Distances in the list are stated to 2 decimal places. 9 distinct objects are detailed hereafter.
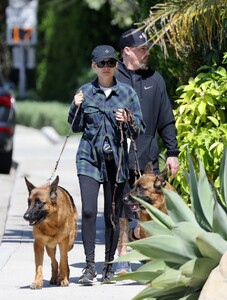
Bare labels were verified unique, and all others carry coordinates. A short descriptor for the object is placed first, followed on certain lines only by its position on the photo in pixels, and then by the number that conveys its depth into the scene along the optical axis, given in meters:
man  18.16
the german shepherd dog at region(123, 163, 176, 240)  16.53
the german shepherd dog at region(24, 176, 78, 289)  16.31
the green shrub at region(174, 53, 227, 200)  18.12
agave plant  12.46
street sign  68.37
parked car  34.25
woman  16.83
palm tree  19.12
